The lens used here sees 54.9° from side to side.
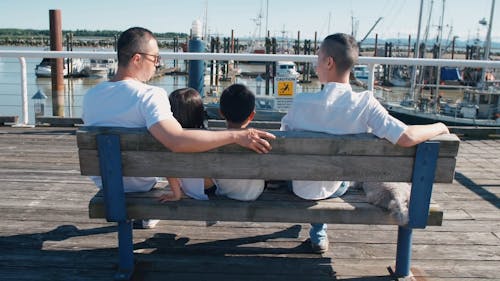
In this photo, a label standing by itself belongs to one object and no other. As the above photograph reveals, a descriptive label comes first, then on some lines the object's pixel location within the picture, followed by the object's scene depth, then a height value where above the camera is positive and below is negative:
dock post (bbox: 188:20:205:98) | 6.18 -0.17
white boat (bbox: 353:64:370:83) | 42.11 -1.36
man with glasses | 2.09 -0.28
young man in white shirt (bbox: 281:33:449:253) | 2.28 -0.25
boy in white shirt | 2.41 -0.31
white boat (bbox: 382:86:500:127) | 23.72 -2.60
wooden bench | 2.13 -0.48
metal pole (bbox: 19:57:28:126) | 5.80 -0.54
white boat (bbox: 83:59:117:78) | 47.88 -2.33
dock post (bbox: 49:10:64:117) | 7.19 -0.29
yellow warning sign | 7.88 -0.55
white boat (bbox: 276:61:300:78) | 37.41 -0.97
